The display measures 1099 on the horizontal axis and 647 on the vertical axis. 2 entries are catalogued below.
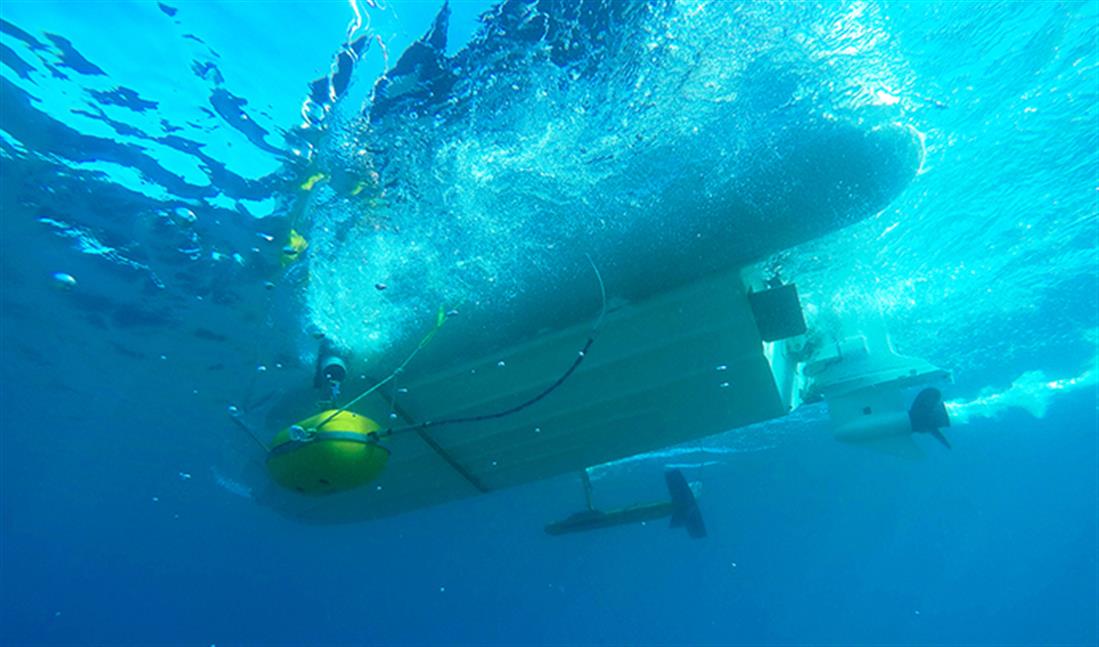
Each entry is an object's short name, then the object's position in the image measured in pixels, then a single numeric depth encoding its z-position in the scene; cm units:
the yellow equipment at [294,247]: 839
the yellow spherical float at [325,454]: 482
